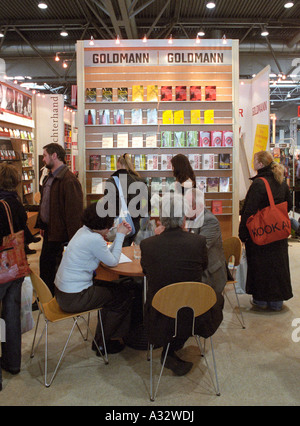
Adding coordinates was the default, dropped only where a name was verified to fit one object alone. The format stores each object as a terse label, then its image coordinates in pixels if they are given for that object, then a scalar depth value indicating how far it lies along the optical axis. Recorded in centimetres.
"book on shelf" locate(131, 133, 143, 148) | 605
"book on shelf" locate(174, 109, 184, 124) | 602
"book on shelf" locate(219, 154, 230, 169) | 609
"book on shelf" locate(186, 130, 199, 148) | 603
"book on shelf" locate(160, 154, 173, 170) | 608
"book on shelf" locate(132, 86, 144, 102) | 601
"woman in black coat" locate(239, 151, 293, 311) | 401
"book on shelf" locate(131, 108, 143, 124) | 602
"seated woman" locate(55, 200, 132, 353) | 288
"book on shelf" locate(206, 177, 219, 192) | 617
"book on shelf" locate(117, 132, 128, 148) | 605
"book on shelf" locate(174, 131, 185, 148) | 603
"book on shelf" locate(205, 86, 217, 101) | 598
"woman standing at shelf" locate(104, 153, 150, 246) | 452
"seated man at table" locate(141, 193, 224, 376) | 256
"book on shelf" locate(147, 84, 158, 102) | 598
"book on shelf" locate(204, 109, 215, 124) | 604
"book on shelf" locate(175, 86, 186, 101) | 600
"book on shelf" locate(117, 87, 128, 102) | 601
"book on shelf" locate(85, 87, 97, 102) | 600
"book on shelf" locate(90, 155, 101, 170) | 606
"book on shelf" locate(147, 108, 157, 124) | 603
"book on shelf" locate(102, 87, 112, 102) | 600
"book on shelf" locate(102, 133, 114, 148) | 604
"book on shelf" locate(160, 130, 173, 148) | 602
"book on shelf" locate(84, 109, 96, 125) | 597
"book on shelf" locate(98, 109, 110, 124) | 600
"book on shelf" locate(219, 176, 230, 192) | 617
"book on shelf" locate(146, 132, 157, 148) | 605
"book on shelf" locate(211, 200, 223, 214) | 623
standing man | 387
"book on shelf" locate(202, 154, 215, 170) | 607
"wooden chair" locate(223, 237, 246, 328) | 387
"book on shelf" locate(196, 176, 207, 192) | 614
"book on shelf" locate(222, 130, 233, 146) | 600
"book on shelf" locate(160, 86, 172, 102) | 600
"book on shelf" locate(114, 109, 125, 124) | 603
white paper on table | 328
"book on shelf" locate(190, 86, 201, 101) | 602
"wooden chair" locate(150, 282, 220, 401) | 243
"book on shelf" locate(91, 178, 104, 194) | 604
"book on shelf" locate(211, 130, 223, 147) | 601
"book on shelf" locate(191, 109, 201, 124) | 604
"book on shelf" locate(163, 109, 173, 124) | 602
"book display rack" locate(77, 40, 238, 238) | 594
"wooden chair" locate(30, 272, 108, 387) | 280
